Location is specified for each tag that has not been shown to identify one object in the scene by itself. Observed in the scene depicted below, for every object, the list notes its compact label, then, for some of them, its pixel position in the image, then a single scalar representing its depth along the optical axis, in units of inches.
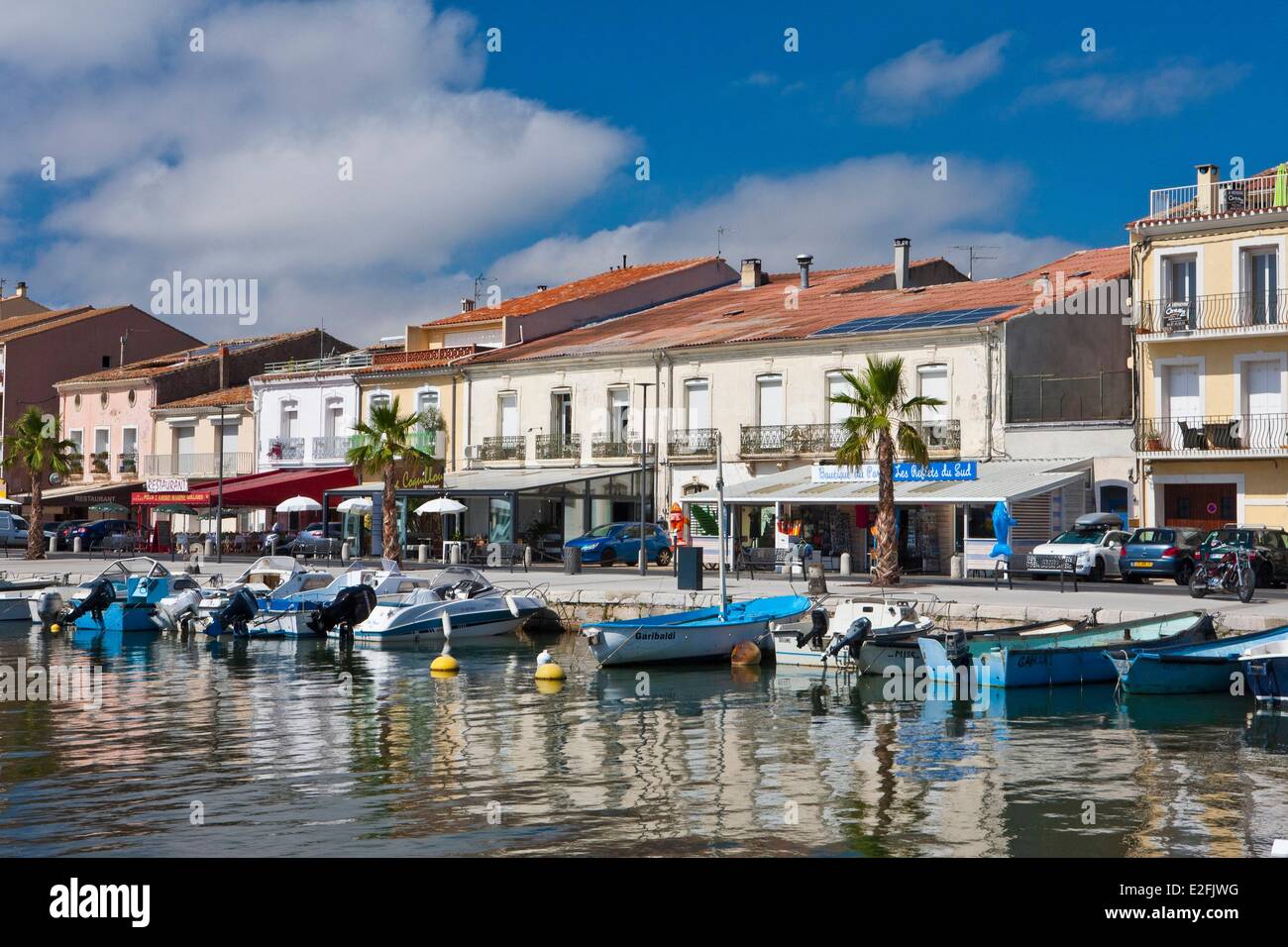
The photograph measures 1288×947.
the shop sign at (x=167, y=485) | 2374.5
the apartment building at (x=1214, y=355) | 1481.3
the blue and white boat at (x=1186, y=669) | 880.3
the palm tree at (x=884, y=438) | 1327.5
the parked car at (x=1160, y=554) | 1359.5
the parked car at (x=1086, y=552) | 1384.1
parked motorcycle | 1120.2
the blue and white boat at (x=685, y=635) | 1065.5
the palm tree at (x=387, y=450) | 1777.8
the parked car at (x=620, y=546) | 1769.2
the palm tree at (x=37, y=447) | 2209.6
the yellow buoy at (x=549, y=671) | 1004.6
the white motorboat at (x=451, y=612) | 1262.3
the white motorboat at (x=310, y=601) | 1321.4
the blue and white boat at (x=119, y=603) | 1424.7
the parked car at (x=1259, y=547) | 1283.2
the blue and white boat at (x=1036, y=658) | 906.7
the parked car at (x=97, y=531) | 2364.7
